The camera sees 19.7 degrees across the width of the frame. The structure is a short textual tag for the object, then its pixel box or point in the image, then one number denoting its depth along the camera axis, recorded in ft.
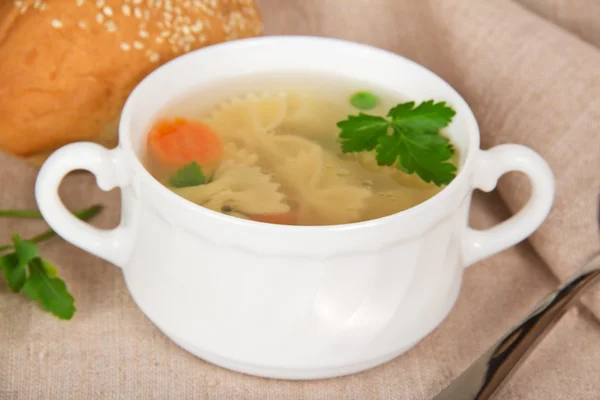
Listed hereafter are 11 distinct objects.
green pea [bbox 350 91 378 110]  2.02
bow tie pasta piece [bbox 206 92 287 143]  1.96
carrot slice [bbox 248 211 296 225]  1.82
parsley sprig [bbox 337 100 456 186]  1.90
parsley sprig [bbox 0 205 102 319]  1.87
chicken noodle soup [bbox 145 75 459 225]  1.85
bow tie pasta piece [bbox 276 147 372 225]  1.84
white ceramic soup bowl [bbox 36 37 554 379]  1.76
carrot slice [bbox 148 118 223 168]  1.91
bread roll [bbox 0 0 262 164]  2.00
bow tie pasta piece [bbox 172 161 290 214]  1.84
